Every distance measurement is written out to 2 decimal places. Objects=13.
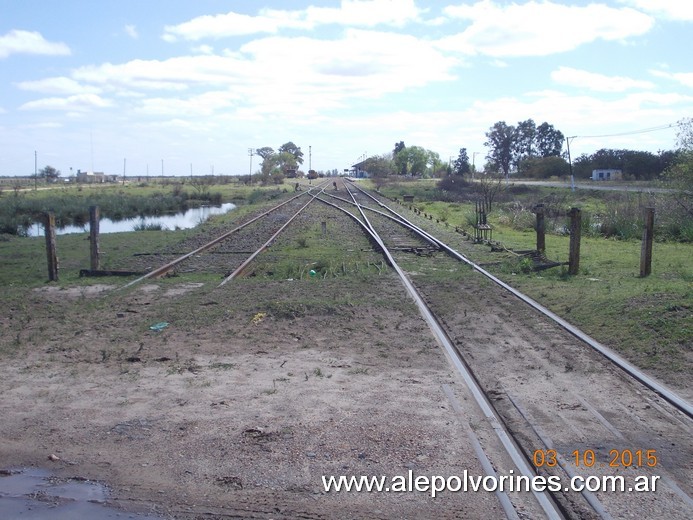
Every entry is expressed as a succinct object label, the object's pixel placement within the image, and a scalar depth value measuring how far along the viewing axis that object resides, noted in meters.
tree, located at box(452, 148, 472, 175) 107.36
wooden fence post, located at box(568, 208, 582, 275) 15.62
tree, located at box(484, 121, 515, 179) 124.94
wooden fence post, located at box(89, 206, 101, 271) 16.17
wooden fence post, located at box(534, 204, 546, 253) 18.61
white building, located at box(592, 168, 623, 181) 89.97
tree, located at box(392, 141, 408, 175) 155.25
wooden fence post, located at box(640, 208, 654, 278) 14.95
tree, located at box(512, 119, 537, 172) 126.44
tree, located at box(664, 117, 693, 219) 26.80
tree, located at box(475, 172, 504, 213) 35.88
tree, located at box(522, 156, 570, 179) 98.97
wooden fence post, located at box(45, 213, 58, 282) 15.43
